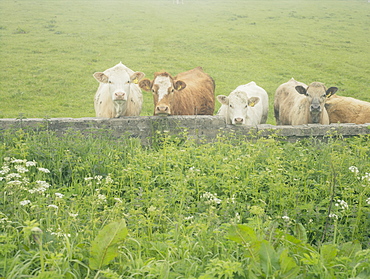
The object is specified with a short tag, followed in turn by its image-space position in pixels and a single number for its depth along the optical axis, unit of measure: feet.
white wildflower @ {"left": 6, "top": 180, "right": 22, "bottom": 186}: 11.59
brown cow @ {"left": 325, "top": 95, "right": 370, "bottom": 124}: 28.86
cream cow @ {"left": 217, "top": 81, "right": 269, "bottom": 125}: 27.96
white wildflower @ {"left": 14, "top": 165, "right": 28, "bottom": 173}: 13.22
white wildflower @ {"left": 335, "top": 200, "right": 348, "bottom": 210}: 13.64
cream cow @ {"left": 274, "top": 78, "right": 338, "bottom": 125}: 28.19
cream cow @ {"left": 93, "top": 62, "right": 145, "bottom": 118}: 27.35
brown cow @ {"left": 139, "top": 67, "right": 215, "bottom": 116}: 27.32
